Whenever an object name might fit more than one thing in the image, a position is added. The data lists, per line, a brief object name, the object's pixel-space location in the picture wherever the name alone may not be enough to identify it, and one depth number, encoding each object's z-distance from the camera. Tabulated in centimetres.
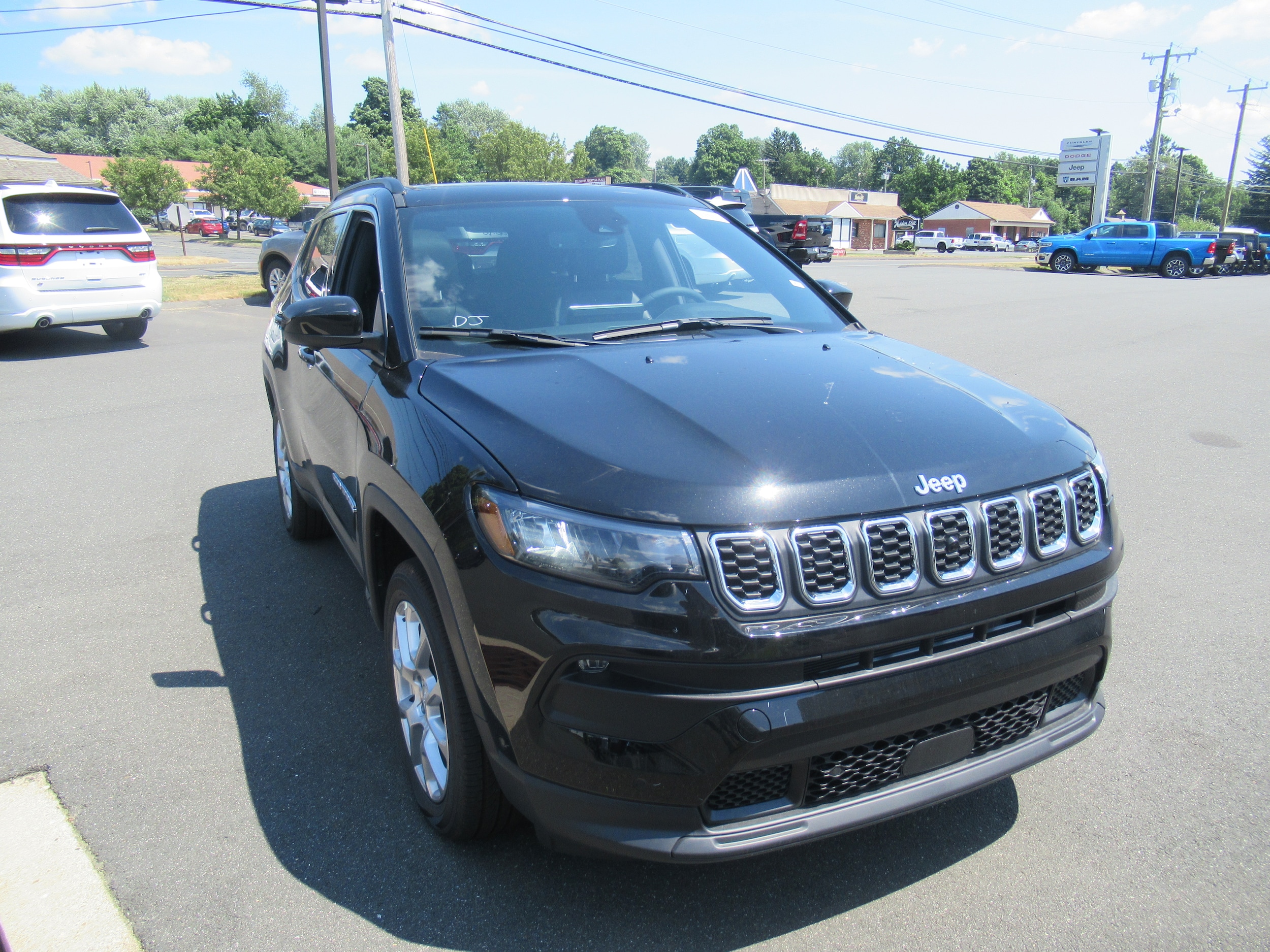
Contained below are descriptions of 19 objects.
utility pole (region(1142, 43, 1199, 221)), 5316
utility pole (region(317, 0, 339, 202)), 1858
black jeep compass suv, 189
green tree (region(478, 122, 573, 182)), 5691
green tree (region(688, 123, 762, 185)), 14200
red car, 5900
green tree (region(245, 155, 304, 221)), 4331
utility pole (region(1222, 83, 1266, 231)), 6535
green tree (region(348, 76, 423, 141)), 9981
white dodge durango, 1042
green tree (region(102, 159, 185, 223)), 4419
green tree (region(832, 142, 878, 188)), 15688
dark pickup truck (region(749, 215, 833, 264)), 2351
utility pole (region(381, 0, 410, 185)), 2078
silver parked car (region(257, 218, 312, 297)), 1394
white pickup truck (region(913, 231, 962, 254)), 7069
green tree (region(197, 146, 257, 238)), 4334
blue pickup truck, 3002
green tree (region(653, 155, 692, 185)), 16512
